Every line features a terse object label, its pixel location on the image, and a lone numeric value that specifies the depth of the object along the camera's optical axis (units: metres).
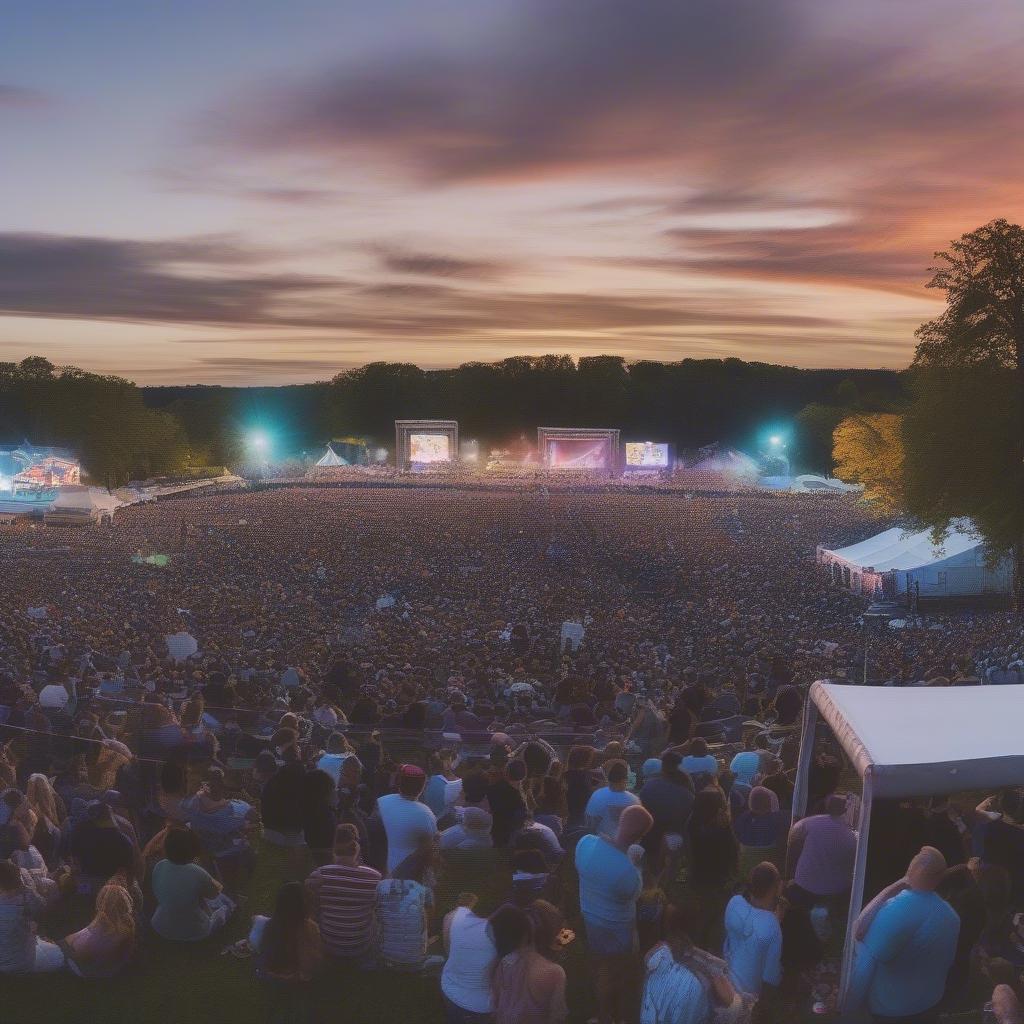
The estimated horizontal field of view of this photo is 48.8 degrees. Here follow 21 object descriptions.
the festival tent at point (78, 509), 36.97
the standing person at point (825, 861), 5.35
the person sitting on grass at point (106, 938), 4.97
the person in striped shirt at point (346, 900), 4.97
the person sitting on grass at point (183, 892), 5.26
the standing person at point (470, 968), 4.32
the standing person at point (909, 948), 4.31
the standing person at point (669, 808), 5.94
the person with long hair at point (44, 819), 5.99
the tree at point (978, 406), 19.67
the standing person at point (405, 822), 5.46
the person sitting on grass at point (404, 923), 5.06
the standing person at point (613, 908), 4.72
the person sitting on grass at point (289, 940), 4.66
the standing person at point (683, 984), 3.96
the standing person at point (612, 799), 5.52
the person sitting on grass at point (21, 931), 4.88
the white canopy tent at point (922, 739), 4.81
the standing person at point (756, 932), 4.42
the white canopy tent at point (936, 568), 20.64
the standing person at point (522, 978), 4.10
